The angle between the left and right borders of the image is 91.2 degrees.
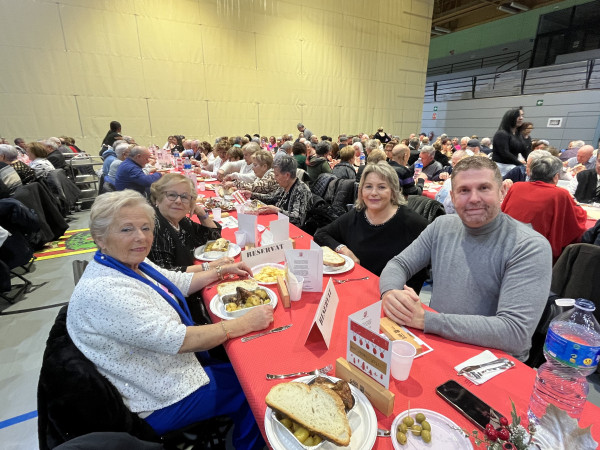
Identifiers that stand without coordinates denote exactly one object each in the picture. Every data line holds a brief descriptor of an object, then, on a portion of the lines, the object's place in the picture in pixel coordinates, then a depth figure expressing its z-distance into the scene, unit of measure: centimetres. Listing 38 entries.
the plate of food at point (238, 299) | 143
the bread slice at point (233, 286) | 159
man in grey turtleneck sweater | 118
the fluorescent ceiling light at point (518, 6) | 1325
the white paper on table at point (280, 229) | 202
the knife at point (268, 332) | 126
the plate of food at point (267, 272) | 172
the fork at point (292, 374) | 104
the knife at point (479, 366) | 104
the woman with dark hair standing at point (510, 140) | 459
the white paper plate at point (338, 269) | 181
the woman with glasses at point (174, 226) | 201
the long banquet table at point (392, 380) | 91
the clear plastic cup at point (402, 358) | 98
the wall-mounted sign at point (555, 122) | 1128
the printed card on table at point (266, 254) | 186
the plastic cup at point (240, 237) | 224
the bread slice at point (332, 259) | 186
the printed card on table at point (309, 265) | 150
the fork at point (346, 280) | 173
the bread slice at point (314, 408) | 77
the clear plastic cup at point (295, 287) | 149
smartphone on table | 85
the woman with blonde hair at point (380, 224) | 213
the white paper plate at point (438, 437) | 79
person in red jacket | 272
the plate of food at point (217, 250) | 217
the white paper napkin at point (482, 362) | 101
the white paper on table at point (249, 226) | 219
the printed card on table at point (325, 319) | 116
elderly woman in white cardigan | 111
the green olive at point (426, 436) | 79
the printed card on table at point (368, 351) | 86
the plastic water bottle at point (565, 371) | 88
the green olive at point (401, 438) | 79
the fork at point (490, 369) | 102
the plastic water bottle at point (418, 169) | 514
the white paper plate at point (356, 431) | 78
